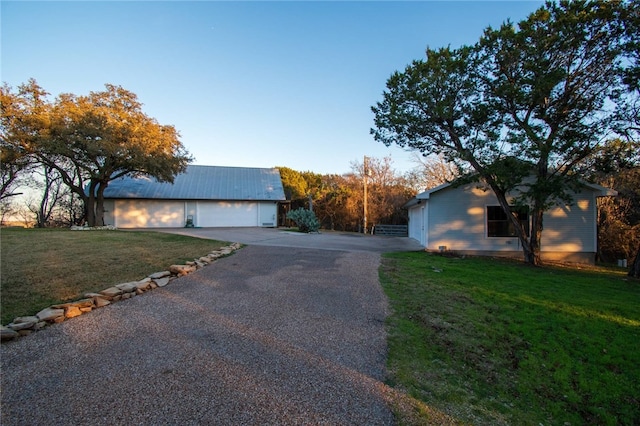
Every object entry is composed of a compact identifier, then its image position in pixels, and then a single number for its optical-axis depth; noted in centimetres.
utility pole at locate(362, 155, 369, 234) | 2347
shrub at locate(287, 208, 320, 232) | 1966
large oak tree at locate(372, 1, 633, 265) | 921
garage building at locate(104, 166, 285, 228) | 2267
